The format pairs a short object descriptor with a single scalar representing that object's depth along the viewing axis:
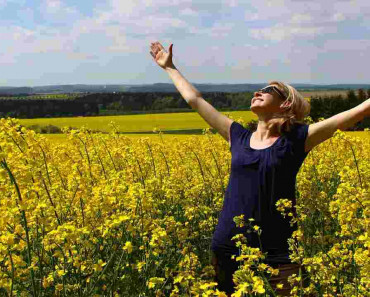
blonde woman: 2.97
